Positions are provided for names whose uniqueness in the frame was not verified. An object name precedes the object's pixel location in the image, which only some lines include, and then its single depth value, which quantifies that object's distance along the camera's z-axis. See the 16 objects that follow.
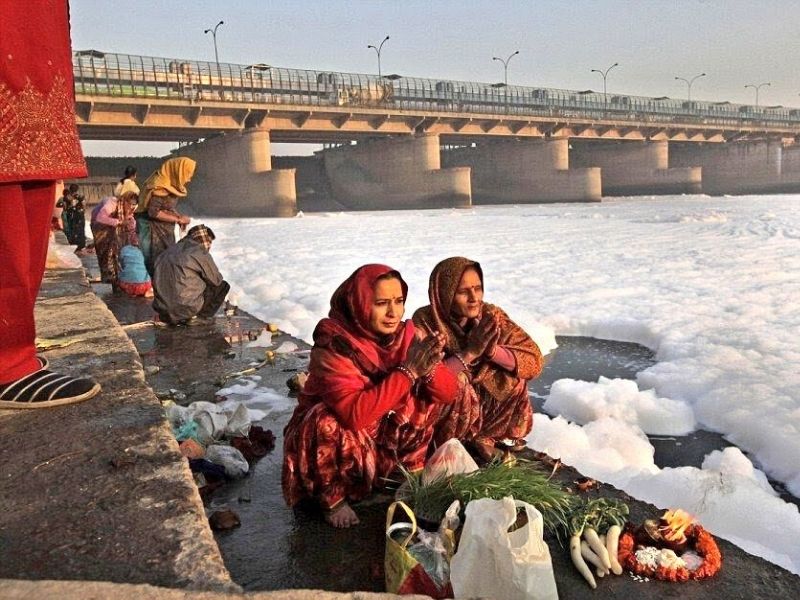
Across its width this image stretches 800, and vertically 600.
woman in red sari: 2.22
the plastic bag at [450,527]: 1.78
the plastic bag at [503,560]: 1.59
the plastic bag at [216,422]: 3.14
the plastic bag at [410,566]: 1.67
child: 7.70
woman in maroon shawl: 2.68
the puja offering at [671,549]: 1.97
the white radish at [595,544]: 1.99
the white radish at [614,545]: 1.99
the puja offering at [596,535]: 1.99
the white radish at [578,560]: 1.94
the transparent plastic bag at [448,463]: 2.21
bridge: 28.45
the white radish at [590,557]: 1.99
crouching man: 5.79
